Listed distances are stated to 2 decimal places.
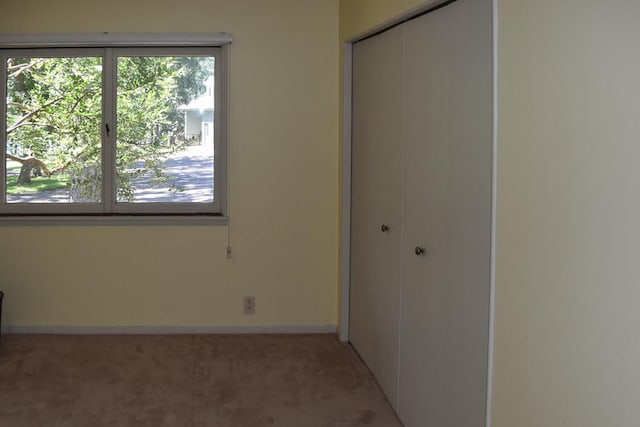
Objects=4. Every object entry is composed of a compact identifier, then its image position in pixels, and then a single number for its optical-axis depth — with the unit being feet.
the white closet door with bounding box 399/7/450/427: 7.79
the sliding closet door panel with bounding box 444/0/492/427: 6.57
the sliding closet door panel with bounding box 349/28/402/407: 9.57
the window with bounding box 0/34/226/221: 13.10
